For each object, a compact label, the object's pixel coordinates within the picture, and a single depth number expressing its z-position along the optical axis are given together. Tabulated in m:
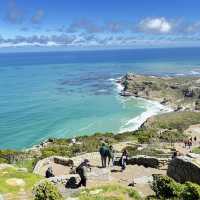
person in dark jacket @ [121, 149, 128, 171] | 15.93
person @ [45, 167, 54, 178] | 15.00
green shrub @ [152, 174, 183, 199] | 9.48
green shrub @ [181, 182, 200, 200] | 8.99
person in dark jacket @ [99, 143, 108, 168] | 16.25
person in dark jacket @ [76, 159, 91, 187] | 12.22
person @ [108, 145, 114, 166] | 16.36
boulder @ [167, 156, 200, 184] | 11.38
